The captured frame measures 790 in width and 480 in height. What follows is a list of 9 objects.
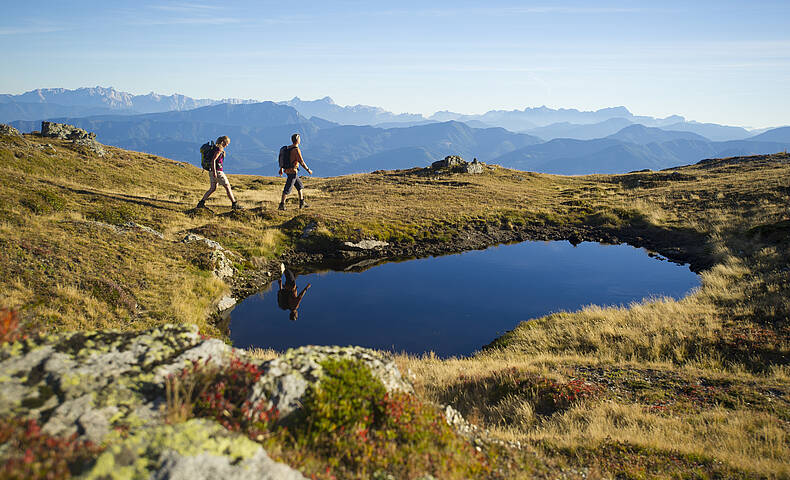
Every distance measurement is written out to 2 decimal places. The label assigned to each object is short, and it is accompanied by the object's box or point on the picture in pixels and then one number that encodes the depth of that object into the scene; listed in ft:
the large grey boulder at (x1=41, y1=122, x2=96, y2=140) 151.77
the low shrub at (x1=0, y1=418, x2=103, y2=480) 10.84
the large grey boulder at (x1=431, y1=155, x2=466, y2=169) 220.23
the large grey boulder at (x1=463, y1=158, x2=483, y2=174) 207.21
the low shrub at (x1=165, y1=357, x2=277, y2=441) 15.37
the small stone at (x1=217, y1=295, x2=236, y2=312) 53.00
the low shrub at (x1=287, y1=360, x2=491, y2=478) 16.79
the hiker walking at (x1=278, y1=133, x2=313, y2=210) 80.45
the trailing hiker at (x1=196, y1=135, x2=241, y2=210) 75.05
